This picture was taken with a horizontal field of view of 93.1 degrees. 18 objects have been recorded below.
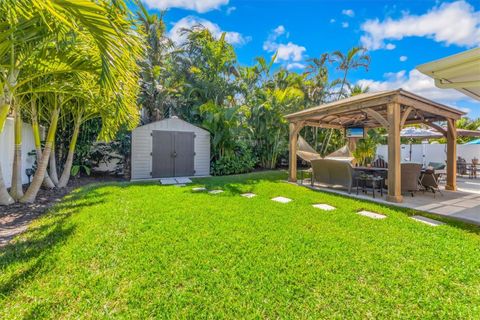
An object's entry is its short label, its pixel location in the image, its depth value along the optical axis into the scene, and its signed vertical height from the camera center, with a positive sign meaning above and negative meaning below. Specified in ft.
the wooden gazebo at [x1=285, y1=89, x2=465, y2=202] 18.48 +4.77
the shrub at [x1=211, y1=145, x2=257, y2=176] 34.37 -0.45
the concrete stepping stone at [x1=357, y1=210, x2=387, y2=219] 14.34 -3.58
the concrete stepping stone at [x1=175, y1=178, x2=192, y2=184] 27.20 -2.51
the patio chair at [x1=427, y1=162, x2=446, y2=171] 27.93 -0.67
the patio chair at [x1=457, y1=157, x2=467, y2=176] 33.95 -1.11
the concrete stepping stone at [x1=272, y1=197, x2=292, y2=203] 18.22 -3.25
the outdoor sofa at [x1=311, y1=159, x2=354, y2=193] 22.02 -1.34
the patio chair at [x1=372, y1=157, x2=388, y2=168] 26.58 -0.49
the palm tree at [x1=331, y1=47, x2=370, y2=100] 46.16 +20.67
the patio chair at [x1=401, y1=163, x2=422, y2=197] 19.93 -1.44
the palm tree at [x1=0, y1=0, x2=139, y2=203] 7.59 +5.08
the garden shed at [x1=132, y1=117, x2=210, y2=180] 29.89 +1.40
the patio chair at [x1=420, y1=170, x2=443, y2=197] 21.01 -1.93
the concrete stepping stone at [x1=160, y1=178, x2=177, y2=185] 26.54 -2.56
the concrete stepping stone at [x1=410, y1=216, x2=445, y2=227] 13.37 -3.75
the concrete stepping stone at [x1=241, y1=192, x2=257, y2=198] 19.76 -3.11
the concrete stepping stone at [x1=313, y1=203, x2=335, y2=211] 16.25 -3.42
